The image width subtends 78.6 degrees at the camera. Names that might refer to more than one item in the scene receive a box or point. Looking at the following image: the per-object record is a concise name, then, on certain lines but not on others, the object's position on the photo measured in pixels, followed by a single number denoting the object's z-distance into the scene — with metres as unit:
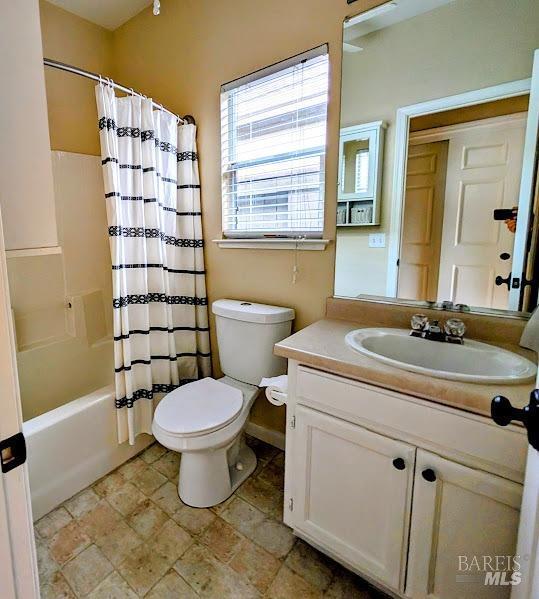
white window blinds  1.56
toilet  1.39
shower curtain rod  1.34
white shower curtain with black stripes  1.59
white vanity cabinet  0.84
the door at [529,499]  0.52
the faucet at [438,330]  1.19
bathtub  1.43
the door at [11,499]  0.53
